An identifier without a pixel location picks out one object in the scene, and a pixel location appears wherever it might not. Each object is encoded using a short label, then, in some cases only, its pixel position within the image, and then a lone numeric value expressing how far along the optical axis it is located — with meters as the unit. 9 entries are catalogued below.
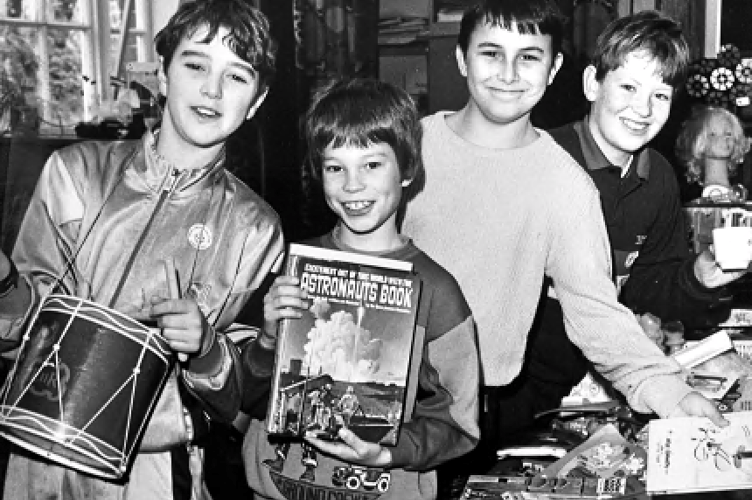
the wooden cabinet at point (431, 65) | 3.31
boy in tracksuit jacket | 2.19
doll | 4.39
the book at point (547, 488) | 2.38
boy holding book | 2.21
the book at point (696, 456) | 2.30
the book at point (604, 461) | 2.48
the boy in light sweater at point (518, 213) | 2.55
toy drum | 1.98
